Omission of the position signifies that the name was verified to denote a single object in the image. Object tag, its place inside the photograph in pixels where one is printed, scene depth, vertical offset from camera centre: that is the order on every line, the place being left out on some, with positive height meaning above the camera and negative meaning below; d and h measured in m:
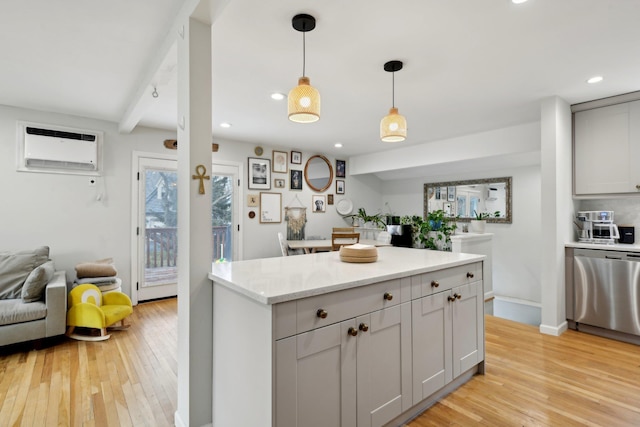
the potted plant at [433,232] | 4.48 -0.24
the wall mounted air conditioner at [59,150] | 3.58 +0.79
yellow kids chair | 3.09 -0.93
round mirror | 5.93 +0.83
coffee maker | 3.27 -0.13
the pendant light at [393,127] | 2.34 +0.65
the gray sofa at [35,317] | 2.72 -0.86
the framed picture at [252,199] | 5.20 +0.28
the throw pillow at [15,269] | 2.96 -0.48
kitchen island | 1.34 -0.61
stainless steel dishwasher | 2.97 -0.72
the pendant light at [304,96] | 1.87 +0.70
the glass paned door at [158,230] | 4.37 -0.18
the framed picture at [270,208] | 5.35 +0.15
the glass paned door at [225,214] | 5.00 +0.04
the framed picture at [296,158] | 5.72 +1.06
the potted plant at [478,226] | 4.62 -0.15
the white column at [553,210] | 3.20 +0.05
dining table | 4.95 -0.44
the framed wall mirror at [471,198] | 5.29 +0.31
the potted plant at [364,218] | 6.31 -0.04
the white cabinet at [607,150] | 3.11 +0.66
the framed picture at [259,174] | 5.23 +0.71
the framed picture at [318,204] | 5.98 +0.23
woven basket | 2.10 -0.25
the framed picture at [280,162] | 5.50 +0.95
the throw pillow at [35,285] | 2.86 -0.60
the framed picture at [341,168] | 6.37 +0.96
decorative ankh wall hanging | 1.72 +0.23
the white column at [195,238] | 1.70 -0.11
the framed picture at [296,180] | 5.71 +0.65
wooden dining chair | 4.46 -0.31
